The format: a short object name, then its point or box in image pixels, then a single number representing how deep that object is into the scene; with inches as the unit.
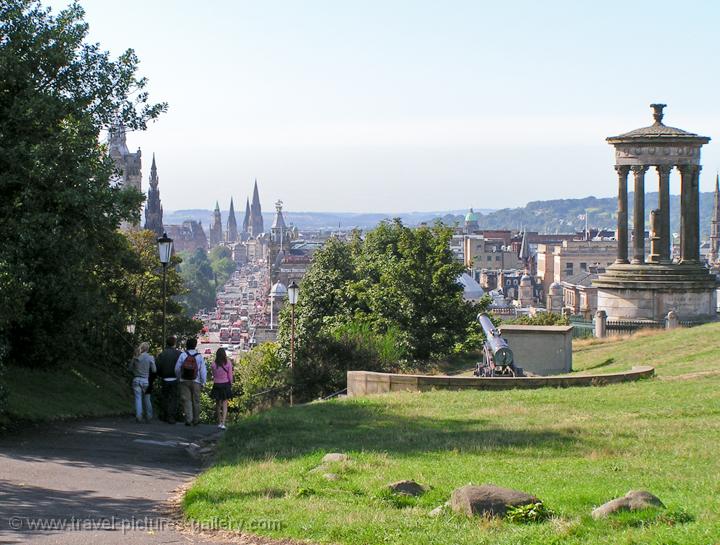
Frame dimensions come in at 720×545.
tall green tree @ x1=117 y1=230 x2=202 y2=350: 1301.7
